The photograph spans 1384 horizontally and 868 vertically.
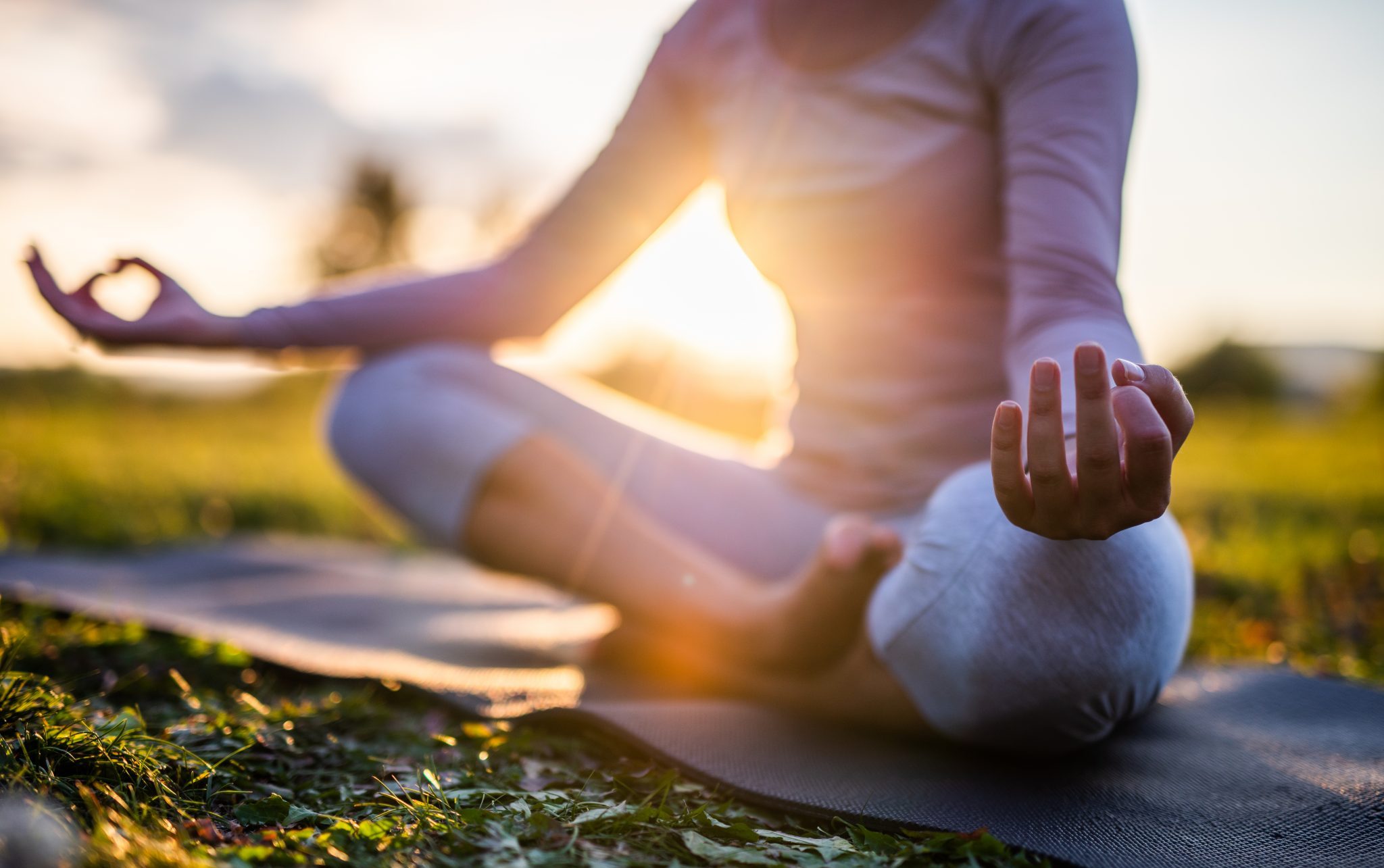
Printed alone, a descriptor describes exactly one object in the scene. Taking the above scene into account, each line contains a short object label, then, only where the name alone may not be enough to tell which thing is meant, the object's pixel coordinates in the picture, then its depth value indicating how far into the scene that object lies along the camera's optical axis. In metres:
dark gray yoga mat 1.05
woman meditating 1.04
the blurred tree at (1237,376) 17.72
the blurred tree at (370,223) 23.38
